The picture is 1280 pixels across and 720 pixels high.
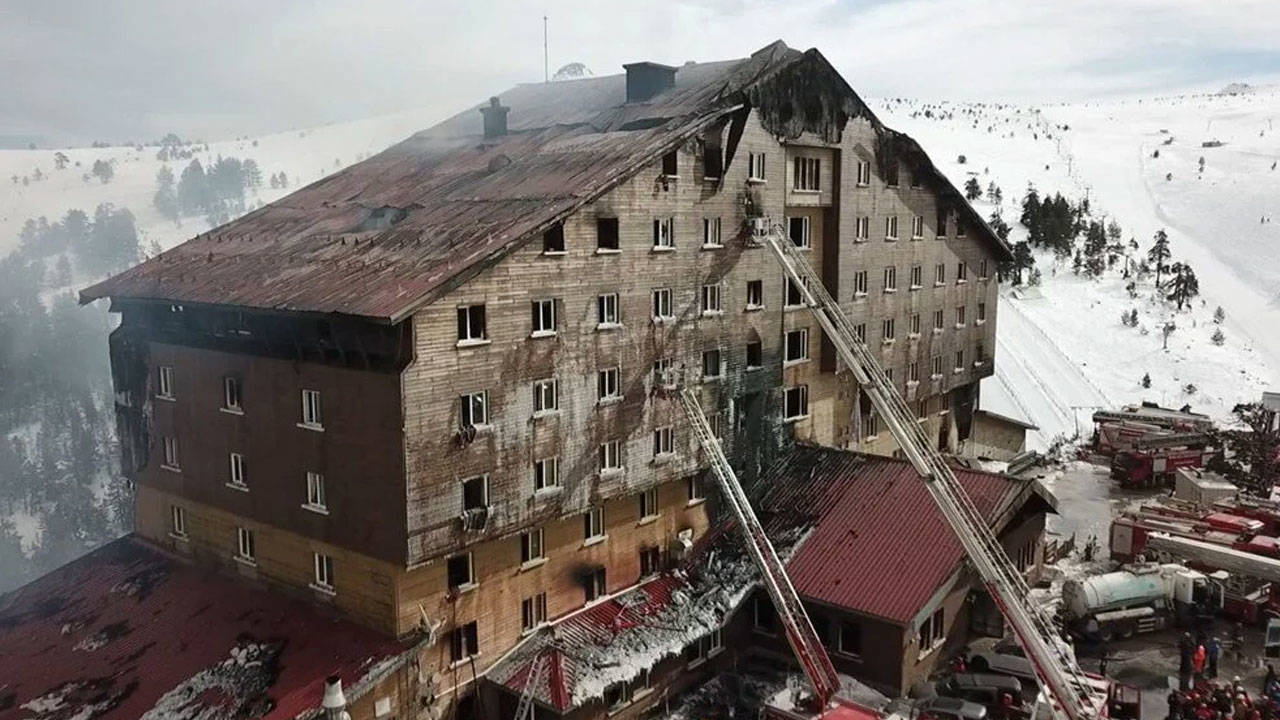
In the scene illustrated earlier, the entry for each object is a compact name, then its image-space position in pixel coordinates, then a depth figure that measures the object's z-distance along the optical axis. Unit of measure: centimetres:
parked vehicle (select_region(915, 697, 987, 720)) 2414
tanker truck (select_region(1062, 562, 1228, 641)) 2994
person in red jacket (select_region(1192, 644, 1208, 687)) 2709
